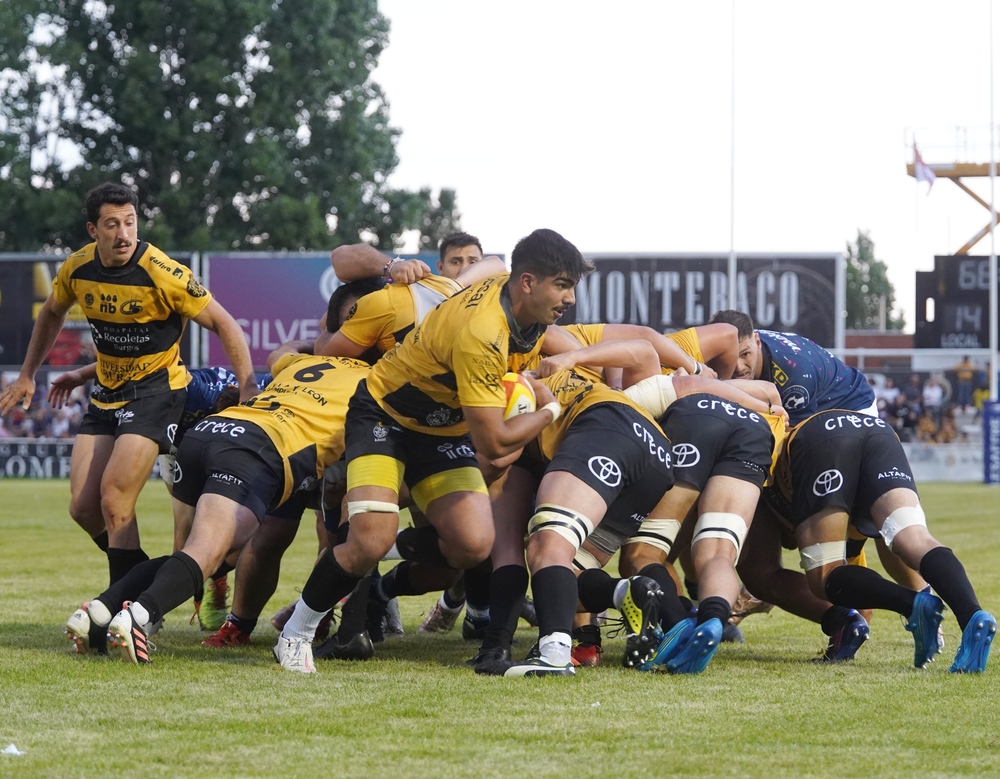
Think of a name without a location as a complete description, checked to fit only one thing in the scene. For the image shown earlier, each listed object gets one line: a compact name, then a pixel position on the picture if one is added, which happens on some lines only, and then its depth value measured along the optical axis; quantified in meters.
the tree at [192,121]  74.00
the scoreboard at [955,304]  59.50
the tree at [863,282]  140.62
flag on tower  68.62
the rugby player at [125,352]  13.39
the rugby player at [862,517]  11.09
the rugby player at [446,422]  10.57
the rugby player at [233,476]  10.96
